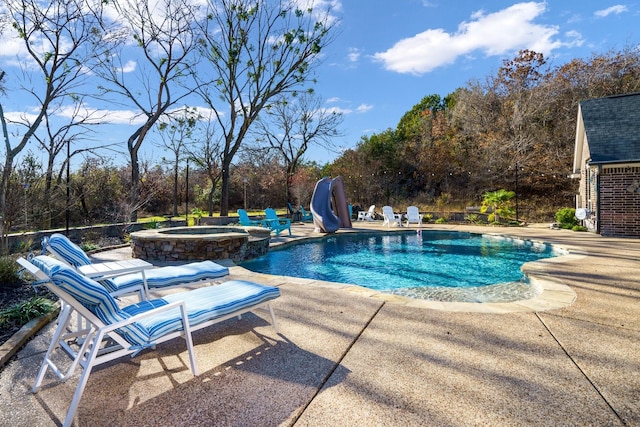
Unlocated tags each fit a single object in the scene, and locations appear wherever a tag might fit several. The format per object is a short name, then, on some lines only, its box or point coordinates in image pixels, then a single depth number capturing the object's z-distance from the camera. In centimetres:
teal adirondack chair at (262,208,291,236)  1126
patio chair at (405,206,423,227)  1450
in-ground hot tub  716
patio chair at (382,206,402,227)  1472
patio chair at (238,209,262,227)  1162
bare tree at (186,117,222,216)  2161
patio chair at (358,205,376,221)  1733
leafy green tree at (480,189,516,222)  1466
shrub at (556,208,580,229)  1243
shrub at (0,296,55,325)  334
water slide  1234
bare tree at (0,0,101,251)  998
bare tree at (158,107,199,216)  2056
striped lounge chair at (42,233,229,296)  336
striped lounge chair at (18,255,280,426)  197
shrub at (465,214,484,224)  1543
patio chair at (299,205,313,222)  1758
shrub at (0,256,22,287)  448
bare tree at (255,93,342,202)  2352
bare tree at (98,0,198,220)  1389
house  995
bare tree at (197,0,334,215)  1592
